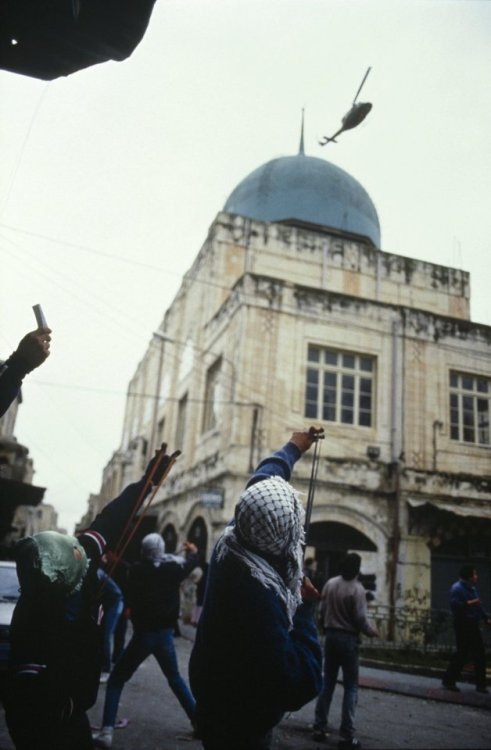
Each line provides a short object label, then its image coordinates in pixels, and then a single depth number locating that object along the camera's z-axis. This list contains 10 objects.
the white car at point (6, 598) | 5.71
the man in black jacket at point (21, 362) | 2.37
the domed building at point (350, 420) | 14.53
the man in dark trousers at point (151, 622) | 4.59
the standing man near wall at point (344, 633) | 5.41
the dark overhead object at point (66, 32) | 2.13
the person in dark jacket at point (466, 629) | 7.88
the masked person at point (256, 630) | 1.90
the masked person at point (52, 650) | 2.35
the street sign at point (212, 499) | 14.97
